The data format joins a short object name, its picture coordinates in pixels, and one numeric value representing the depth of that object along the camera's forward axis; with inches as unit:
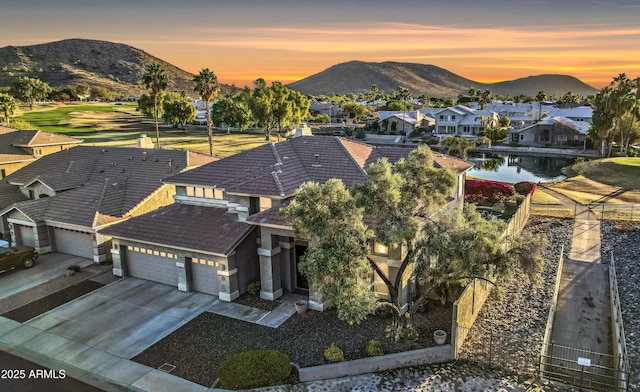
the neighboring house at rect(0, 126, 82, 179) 1630.2
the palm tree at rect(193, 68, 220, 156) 2330.2
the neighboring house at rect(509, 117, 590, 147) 3422.7
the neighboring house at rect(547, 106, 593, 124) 3991.1
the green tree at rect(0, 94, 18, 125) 2802.7
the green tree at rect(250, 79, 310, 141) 3134.8
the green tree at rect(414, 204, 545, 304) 605.0
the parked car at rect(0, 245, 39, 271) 1080.8
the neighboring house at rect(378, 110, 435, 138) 4249.5
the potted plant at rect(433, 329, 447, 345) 705.6
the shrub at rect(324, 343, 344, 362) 676.1
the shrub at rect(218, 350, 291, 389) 637.9
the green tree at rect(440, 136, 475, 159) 2628.0
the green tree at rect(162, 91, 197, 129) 4293.8
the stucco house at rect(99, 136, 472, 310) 896.3
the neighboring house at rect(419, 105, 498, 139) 4018.2
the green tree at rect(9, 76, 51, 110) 5172.2
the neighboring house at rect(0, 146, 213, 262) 1180.5
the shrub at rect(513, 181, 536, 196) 1727.1
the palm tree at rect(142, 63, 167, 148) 2428.6
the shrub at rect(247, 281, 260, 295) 921.5
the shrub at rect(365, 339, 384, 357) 686.5
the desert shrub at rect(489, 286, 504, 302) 659.4
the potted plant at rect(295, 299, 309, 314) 834.2
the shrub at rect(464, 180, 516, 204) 1662.2
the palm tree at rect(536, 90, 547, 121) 6557.6
